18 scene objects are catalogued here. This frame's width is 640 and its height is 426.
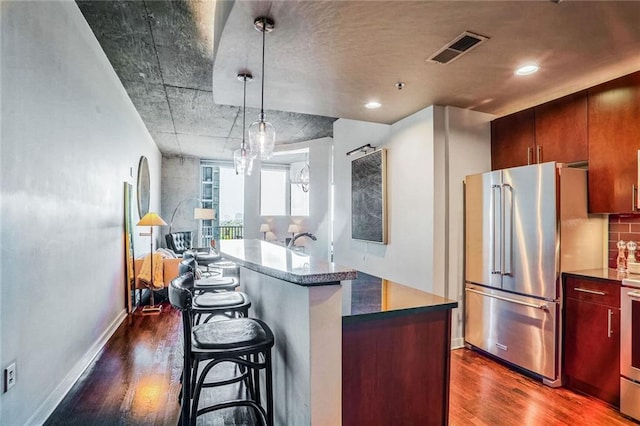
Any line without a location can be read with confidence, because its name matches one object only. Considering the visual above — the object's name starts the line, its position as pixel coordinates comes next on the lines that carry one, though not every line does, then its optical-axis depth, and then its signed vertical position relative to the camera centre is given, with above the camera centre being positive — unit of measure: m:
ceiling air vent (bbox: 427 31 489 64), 2.15 +1.13
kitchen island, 1.40 -0.61
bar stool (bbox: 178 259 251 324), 2.22 -0.59
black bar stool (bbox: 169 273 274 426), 1.61 -0.62
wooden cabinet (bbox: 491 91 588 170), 2.86 +0.76
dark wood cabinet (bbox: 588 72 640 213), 2.53 +0.57
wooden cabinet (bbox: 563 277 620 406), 2.40 -0.90
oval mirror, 5.73 +0.50
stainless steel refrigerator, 2.71 -0.32
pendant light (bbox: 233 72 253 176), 3.83 +0.63
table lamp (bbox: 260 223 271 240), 7.98 -0.32
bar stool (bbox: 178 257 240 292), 2.75 -0.57
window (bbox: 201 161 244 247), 9.59 +0.44
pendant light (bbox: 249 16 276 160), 2.83 +0.66
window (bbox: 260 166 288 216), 9.32 +0.67
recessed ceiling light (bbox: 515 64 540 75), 2.57 +1.13
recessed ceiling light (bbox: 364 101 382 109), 3.38 +1.12
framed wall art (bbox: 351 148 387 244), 4.11 +0.24
